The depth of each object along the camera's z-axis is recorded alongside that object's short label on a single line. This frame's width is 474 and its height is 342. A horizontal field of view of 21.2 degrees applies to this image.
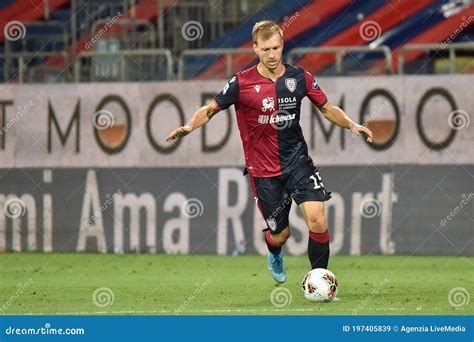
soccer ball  11.12
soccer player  11.42
